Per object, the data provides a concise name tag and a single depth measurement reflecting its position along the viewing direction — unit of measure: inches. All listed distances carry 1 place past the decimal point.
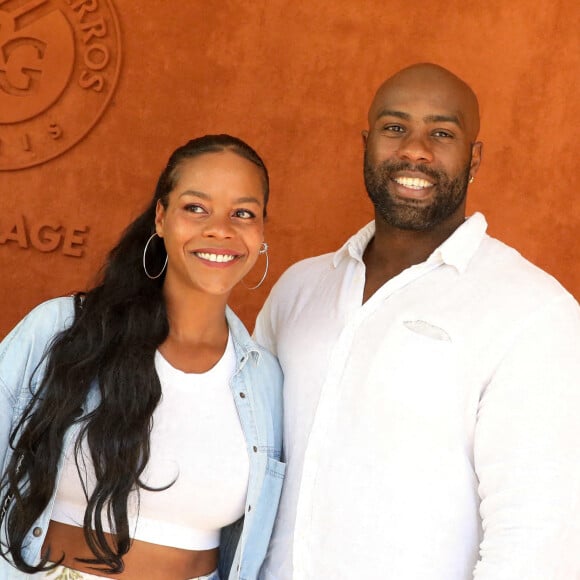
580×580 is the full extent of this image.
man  69.6
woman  73.4
